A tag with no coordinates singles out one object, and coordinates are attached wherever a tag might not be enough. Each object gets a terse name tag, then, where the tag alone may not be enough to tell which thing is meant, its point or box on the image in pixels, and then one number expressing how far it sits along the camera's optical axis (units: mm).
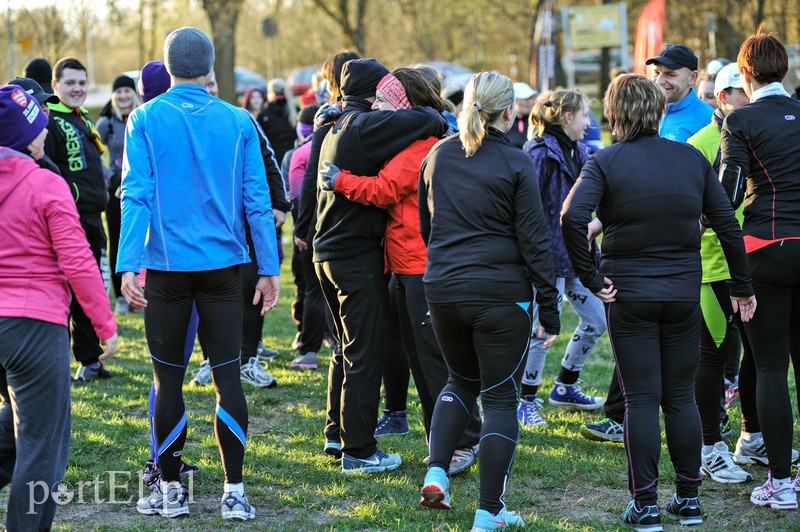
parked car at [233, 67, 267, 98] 68425
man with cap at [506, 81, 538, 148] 18093
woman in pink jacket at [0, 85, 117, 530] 7159
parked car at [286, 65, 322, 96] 71128
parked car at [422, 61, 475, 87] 68761
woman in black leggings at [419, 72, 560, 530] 8206
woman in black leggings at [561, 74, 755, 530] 8190
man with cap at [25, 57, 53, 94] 13858
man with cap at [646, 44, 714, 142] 10682
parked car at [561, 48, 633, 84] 72124
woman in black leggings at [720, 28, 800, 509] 8914
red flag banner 34474
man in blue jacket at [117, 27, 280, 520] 8393
